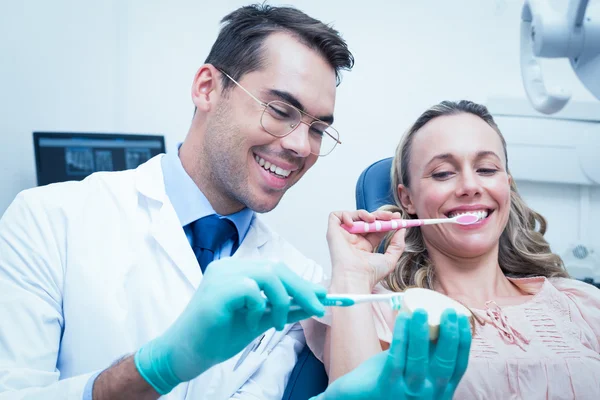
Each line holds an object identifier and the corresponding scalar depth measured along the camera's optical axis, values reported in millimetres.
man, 926
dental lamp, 800
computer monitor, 2305
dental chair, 1151
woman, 1142
